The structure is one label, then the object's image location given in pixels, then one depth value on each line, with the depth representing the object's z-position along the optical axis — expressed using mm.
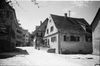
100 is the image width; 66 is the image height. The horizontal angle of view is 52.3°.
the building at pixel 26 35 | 76875
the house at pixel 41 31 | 32675
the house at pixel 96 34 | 17969
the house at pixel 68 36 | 20750
